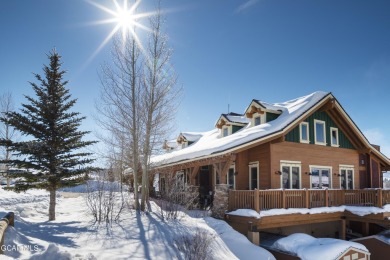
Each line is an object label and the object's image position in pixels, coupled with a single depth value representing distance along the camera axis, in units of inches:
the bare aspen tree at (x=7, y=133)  1035.6
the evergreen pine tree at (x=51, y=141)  485.4
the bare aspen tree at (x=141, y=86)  536.7
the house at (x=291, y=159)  520.4
